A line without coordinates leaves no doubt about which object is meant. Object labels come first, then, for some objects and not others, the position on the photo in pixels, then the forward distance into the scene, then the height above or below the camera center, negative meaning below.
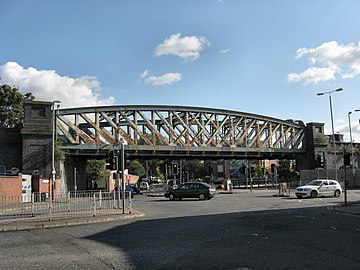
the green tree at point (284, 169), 90.62 +0.92
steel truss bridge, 51.34 +6.54
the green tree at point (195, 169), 120.25 +2.29
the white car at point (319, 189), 32.84 -1.45
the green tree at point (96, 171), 77.94 +1.88
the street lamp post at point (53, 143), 37.32 +3.97
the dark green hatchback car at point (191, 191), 34.32 -1.25
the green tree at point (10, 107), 54.91 +10.67
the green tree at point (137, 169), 112.45 +2.83
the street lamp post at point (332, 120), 51.22 +6.40
